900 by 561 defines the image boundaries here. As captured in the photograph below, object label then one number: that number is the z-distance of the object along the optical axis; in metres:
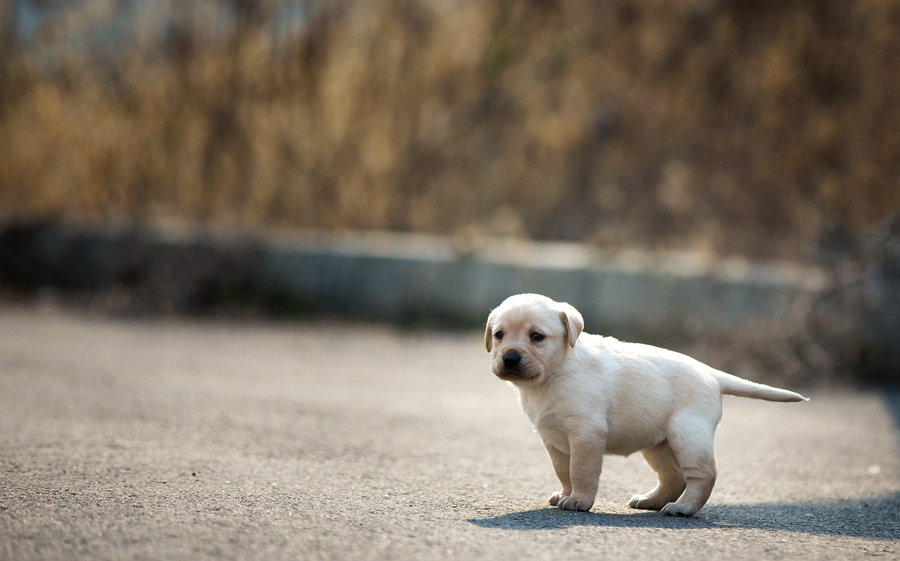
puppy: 6.69
